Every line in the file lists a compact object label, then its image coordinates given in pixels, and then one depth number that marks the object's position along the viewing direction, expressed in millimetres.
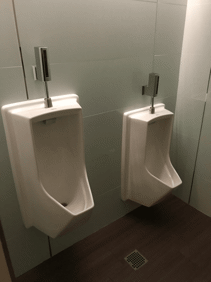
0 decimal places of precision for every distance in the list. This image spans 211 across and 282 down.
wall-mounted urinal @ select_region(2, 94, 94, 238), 1084
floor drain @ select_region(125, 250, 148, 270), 1536
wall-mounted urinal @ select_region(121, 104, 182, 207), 1517
